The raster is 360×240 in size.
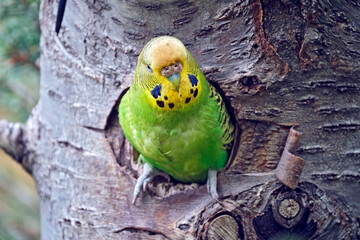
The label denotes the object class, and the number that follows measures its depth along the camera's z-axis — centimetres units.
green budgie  442
